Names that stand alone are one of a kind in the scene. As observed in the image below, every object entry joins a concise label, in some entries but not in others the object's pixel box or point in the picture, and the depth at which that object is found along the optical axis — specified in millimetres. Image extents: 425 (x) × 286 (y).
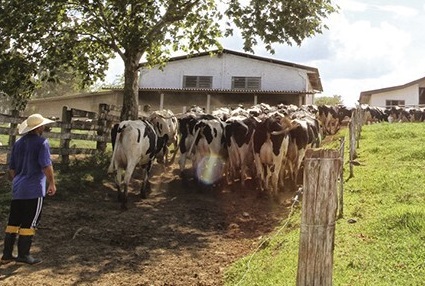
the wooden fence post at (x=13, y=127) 11495
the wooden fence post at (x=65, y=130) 12981
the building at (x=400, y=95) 41469
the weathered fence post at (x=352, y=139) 12367
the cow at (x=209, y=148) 12516
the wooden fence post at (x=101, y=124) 15534
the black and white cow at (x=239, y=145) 12359
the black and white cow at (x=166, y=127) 15398
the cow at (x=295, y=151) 12188
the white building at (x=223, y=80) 32281
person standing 6387
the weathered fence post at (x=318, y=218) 3492
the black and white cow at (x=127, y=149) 10609
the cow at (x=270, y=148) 11523
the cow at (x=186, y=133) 13131
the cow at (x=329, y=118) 25078
